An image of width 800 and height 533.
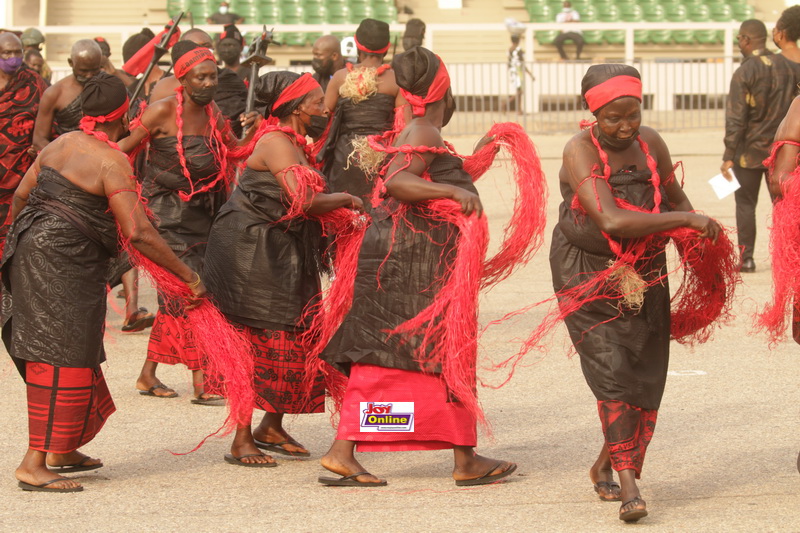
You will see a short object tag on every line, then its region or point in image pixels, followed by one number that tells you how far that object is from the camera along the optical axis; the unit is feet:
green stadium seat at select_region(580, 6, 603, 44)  157.56
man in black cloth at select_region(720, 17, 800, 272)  62.73
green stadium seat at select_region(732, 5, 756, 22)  180.39
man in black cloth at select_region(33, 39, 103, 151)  50.78
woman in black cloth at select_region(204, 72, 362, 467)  35.37
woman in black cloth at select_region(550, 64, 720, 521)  29.66
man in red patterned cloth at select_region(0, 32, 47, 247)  51.56
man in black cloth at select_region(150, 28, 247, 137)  57.85
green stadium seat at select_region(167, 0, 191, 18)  174.42
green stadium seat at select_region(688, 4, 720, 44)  180.39
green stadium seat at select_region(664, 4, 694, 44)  181.47
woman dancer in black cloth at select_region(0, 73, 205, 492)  32.37
